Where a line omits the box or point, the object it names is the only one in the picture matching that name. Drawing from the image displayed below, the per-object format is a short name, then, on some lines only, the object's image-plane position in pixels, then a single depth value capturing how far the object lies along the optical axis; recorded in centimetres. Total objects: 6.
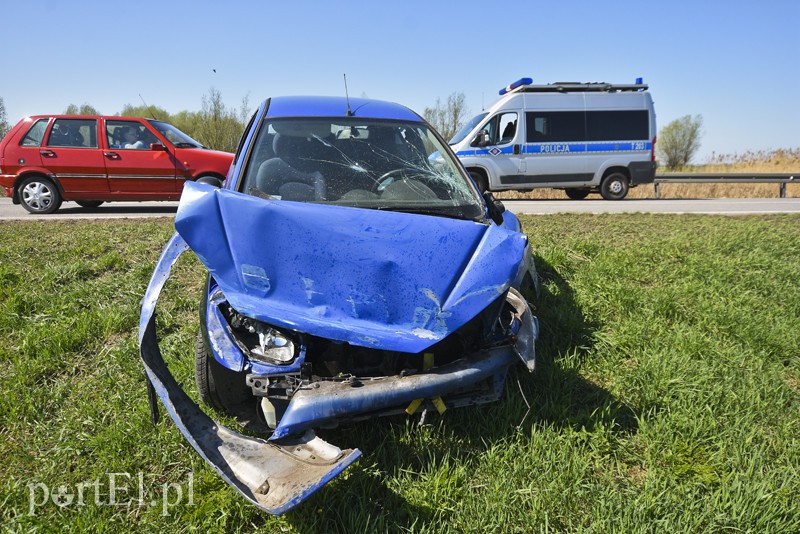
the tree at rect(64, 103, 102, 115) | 2420
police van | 1224
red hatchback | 874
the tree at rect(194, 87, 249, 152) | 2033
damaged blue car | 204
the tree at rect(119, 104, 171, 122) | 2662
